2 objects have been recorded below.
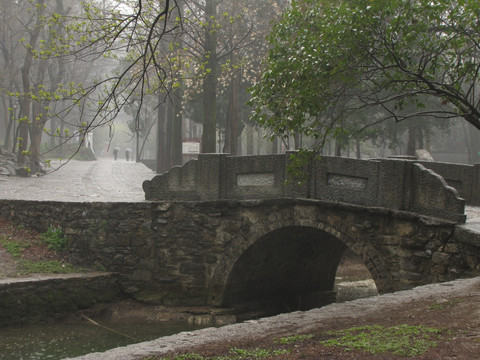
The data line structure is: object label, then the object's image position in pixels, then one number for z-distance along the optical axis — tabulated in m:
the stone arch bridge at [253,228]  9.71
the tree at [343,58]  7.68
